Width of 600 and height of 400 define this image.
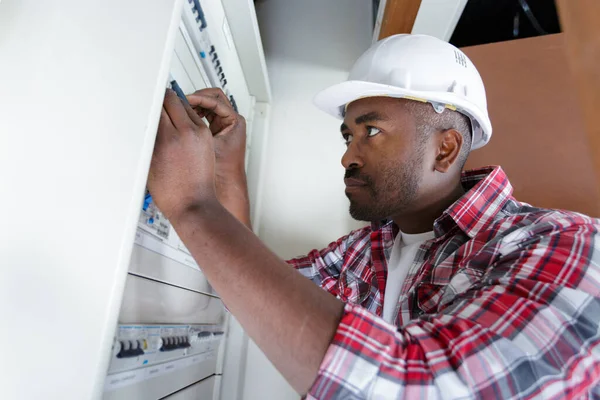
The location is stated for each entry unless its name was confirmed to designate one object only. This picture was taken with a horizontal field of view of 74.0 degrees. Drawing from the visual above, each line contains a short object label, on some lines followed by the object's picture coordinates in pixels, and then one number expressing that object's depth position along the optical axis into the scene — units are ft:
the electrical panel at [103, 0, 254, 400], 2.12
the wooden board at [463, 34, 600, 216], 3.82
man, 1.50
